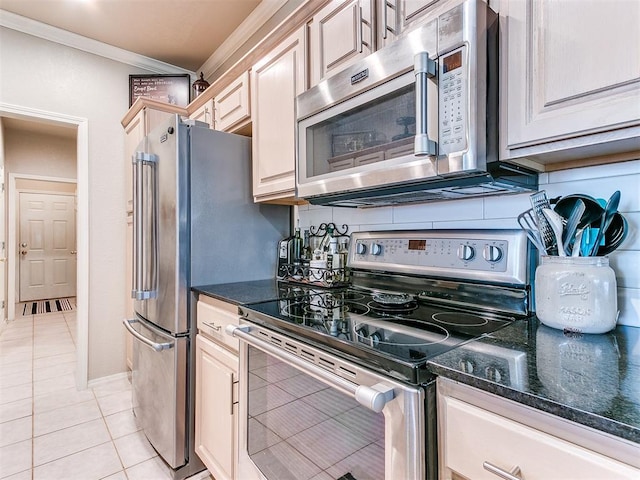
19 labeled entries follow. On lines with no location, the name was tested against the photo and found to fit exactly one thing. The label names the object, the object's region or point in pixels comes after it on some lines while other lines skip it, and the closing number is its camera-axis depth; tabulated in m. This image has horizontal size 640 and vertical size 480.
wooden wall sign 2.92
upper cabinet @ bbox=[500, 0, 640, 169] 0.73
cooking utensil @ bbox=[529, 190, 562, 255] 0.97
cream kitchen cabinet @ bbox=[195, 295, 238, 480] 1.40
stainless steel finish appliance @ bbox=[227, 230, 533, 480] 0.73
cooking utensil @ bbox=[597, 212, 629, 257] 0.90
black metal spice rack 1.66
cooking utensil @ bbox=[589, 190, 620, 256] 0.90
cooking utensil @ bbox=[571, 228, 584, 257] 0.92
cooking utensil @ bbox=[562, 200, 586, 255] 0.91
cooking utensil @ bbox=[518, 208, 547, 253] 1.01
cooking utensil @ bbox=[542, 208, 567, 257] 0.93
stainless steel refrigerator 1.65
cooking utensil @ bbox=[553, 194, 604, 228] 0.94
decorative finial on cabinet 2.82
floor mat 5.26
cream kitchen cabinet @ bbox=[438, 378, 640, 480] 0.50
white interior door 5.86
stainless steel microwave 0.91
